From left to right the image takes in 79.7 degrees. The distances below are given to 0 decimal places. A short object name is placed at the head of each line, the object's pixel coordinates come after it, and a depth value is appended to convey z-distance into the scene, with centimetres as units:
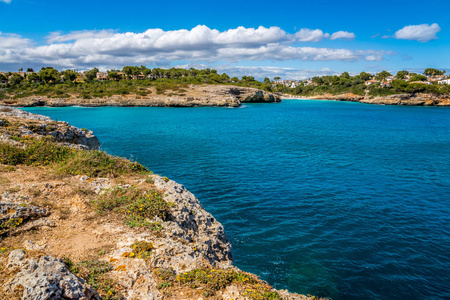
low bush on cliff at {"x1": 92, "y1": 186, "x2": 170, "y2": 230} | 1006
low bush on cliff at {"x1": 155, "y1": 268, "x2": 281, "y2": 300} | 713
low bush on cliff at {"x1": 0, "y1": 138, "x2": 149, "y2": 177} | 1366
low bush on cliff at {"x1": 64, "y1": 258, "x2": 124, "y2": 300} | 667
